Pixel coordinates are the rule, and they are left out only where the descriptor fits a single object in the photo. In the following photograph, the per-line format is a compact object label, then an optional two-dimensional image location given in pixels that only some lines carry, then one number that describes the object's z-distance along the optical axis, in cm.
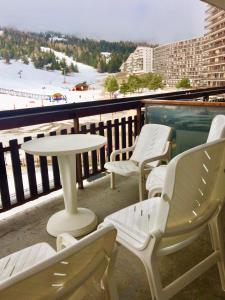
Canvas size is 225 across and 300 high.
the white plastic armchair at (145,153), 265
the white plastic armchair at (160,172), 174
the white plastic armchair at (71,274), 54
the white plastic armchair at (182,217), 113
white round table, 213
